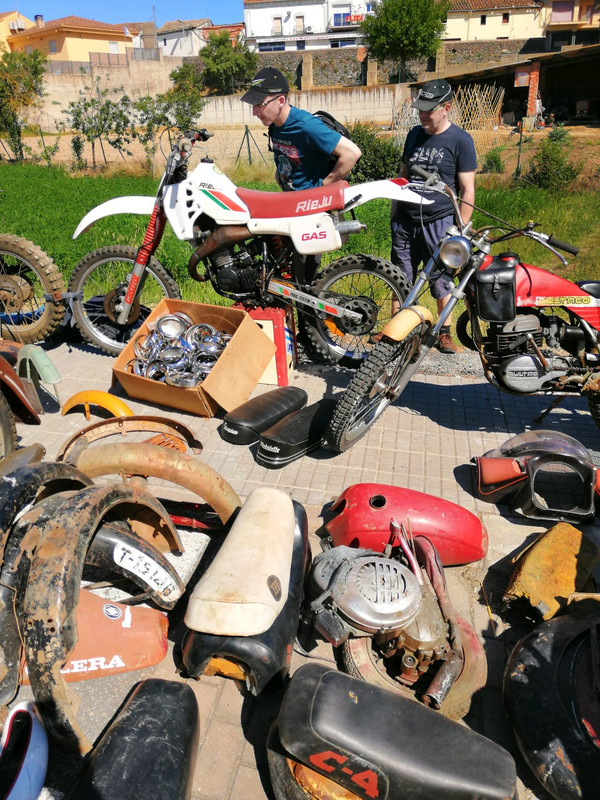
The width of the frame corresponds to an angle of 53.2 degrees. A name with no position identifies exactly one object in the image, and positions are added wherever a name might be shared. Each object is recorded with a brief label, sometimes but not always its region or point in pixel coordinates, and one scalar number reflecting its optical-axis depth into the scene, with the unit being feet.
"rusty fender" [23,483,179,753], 6.47
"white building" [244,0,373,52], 190.80
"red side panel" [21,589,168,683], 7.63
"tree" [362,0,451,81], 123.95
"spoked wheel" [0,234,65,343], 17.40
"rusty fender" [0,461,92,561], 7.20
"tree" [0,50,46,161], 101.40
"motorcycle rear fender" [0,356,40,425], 12.48
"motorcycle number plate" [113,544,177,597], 8.50
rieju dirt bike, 14.83
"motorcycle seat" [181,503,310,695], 7.22
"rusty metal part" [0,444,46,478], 9.16
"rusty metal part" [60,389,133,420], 13.73
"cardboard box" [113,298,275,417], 14.40
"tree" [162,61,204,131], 93.94
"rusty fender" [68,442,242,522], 9.63
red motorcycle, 12.07
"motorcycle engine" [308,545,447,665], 7.52
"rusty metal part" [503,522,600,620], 8.90
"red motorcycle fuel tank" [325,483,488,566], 9.62
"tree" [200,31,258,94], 153.17
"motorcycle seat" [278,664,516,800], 6.03
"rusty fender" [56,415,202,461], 10.81
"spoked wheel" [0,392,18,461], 12.23
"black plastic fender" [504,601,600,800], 6.52
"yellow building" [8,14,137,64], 181.57
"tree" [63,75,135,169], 90.38
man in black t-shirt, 15.14
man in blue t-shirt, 15.14
